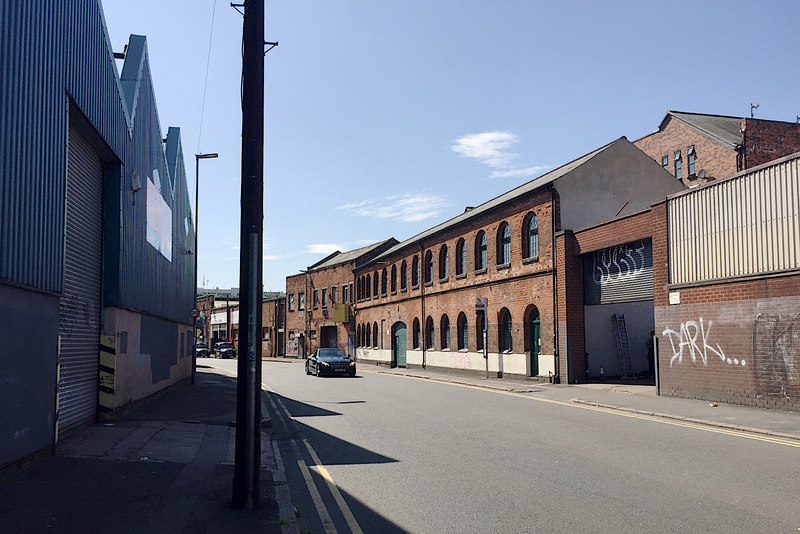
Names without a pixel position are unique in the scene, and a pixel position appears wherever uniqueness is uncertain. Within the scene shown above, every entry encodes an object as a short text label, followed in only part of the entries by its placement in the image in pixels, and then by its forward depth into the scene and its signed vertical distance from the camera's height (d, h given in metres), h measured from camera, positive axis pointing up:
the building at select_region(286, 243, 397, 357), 59.44 +1.92
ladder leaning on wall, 27.31 -0.86
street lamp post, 30.94 +6.21
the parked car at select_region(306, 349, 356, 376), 33.31 -1.89
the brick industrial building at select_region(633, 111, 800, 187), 39.22 +10.50
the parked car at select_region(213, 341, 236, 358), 73.08 -2.68
